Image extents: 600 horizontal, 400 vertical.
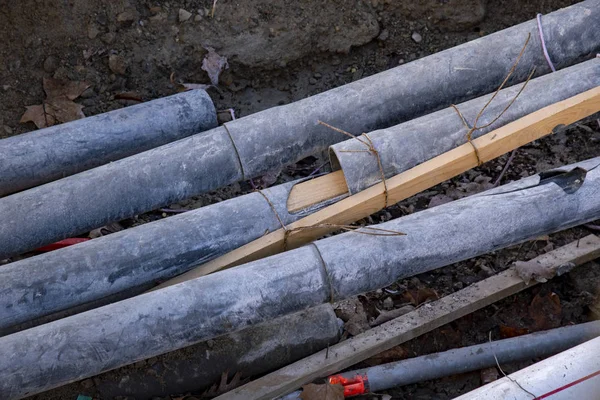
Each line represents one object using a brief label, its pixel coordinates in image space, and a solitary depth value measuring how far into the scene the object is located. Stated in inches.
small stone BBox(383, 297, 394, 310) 156.5
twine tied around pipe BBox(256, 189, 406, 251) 138.3
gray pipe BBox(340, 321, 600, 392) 140.3
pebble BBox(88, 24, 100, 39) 191.6
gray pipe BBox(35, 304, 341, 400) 136.9
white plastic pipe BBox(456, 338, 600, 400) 116.2
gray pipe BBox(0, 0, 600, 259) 147.9
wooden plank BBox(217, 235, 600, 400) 137.6
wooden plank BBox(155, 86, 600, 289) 143.9
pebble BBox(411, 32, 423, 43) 205.8
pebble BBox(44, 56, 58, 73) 189.3
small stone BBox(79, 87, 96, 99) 190.4
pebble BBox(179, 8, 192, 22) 195.3
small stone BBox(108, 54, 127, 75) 192.1
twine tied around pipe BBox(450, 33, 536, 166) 152.3
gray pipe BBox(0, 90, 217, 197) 159.8
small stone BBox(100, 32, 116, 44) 192.5
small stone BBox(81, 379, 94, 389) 136.5
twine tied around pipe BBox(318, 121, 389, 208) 147.6
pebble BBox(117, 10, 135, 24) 193.0
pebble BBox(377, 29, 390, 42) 203.9
